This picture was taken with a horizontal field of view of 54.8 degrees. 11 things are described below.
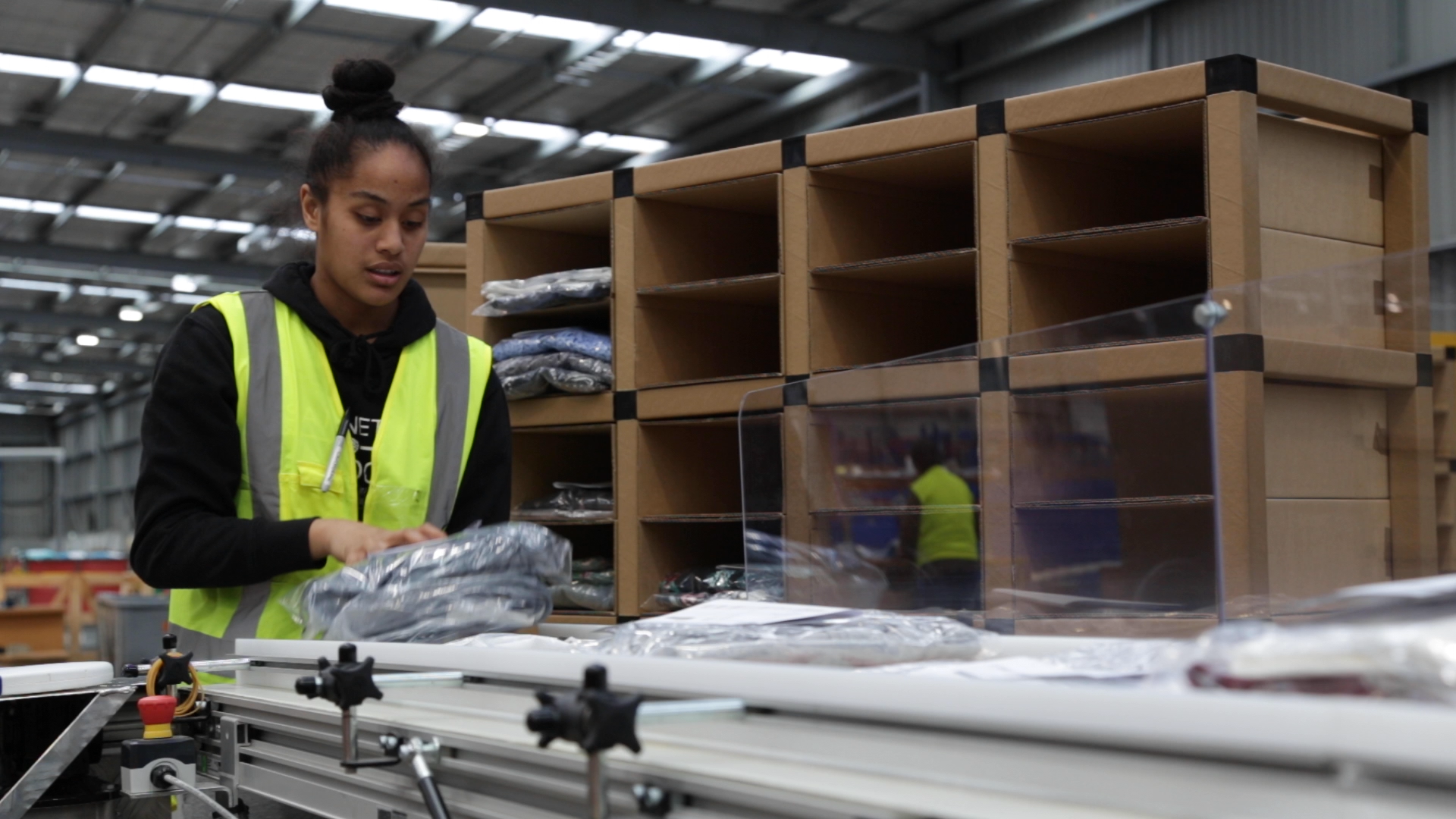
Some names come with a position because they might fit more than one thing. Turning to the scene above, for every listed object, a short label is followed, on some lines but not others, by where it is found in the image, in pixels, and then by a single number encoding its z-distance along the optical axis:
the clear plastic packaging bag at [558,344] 3.24
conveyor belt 0.57
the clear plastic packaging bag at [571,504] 3.34
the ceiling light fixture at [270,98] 8.26
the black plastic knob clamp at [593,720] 0.79
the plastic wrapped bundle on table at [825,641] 1.09
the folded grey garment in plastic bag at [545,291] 3.29
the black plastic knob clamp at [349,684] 1.07
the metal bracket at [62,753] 1.31
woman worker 1.68
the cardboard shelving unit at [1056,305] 1.55
